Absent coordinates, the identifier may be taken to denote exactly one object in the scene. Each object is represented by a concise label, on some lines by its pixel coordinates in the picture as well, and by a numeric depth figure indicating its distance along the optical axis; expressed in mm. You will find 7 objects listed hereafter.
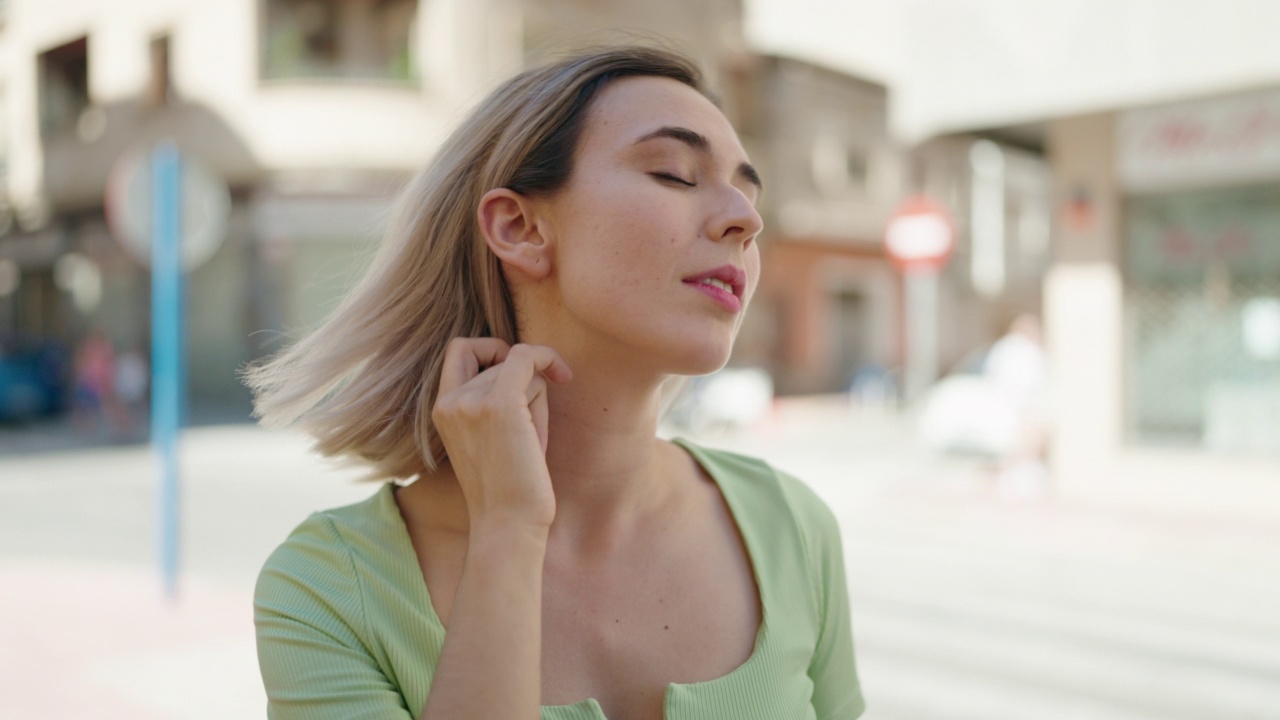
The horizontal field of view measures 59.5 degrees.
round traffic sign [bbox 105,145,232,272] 6727
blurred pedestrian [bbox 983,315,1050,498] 11766
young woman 1459
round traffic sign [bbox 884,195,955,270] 11906
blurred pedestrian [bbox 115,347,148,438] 18766
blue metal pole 6715
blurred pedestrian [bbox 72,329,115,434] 18281
